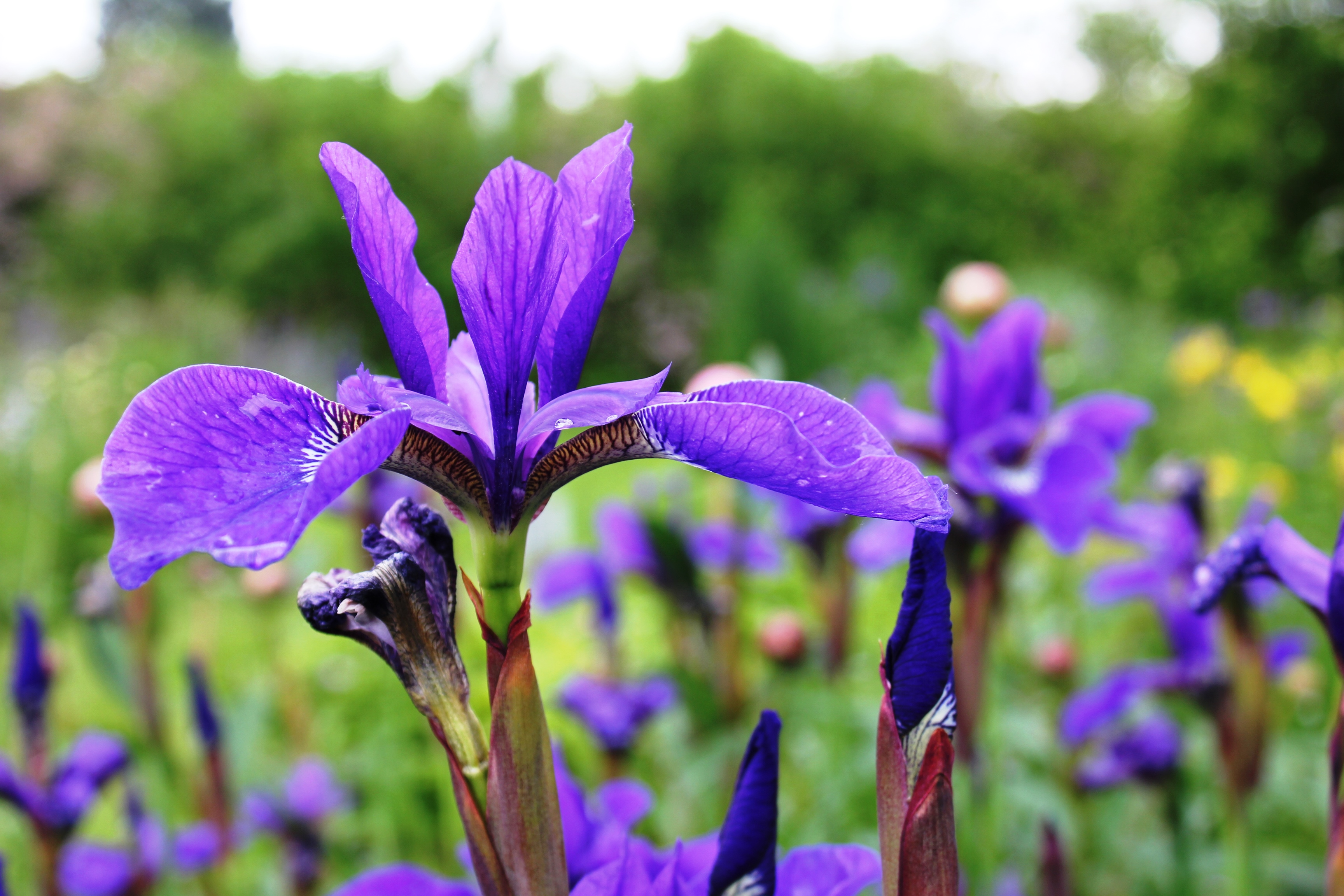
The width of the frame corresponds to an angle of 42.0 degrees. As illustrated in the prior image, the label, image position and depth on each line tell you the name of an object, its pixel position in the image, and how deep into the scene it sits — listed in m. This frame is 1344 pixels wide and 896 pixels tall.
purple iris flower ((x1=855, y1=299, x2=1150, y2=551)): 0.36
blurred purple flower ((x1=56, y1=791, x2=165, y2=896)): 0.42
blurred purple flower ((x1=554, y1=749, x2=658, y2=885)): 0.23
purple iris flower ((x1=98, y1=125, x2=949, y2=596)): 0.18
